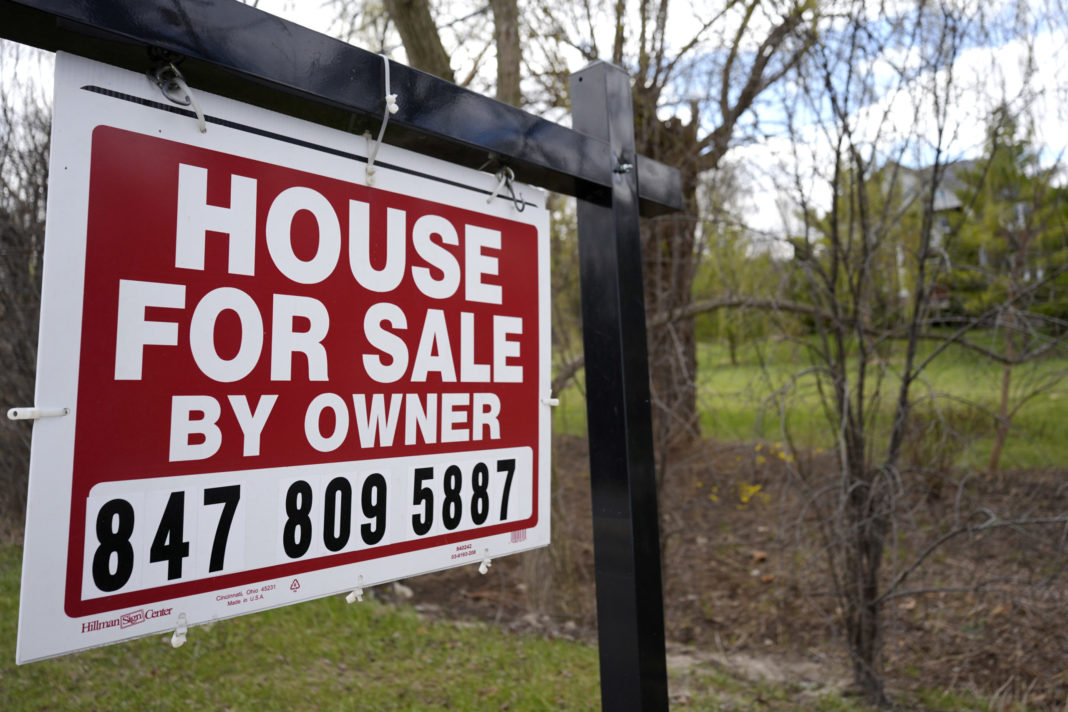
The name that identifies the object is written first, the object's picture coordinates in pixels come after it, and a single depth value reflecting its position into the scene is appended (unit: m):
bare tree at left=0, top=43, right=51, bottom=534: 5.01
